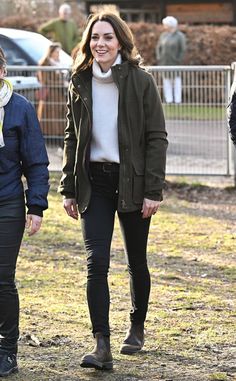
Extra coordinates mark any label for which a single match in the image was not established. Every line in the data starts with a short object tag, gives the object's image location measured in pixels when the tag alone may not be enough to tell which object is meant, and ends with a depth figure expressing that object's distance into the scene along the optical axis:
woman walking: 6.14
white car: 16.81
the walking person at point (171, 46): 22.19
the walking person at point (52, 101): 13.75
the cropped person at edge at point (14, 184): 5.98
